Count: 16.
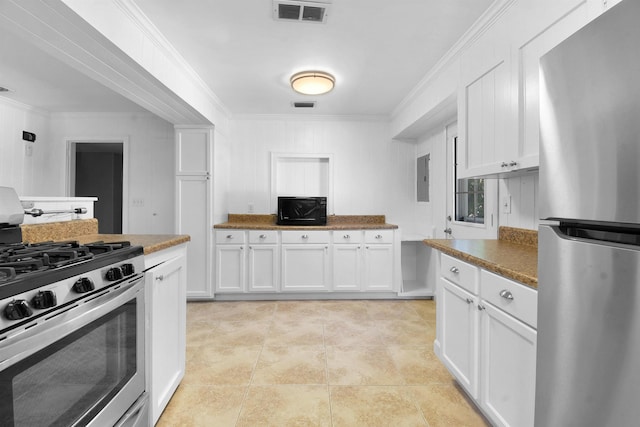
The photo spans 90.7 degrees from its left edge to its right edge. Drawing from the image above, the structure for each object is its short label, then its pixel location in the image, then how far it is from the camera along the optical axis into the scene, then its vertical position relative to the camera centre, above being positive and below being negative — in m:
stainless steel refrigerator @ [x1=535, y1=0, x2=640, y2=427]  0.68 -0.04
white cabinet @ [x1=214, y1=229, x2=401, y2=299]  3.55 -0.56
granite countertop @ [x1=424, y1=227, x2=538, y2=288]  1.23 -0.20
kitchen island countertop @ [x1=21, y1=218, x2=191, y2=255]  1.53 -0.13
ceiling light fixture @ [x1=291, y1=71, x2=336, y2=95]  2.70 +1.14
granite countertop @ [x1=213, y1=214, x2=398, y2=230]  4.04 -0.09
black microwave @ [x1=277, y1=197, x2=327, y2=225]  3.71 +0.03
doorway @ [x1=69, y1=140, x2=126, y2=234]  6.15 +0.71
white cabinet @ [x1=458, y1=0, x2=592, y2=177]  1.42 +0.72
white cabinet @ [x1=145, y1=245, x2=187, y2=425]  1.45 -0.57
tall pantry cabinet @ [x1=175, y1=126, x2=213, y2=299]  3.47 +0.14
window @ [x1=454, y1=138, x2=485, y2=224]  2.64 +0.12
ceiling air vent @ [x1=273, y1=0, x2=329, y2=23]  1.81 +1.20
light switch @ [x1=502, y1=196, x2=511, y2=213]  2.12 +0.06
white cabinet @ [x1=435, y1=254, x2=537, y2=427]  1.16 -0.56
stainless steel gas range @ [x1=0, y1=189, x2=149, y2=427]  0.79 -0.38
